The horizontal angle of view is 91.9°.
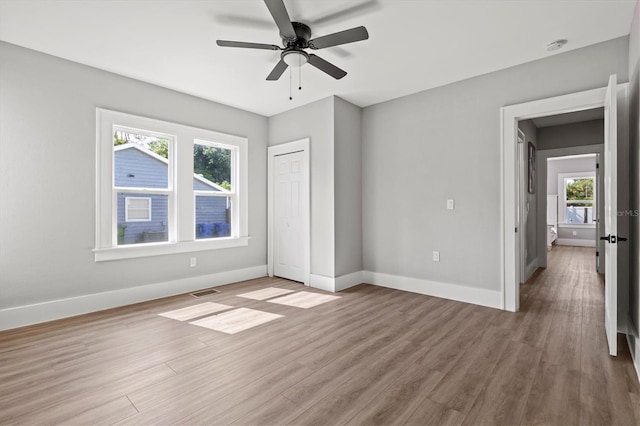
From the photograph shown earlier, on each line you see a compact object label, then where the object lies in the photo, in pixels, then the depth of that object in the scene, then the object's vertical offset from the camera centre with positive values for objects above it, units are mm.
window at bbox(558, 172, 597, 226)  9234 +406
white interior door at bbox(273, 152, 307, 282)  4855 -50
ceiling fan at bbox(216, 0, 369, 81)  2234 +1397
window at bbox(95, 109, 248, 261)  3633 +346
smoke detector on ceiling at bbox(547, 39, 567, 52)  2959 +1621
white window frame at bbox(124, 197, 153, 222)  3844 +62
